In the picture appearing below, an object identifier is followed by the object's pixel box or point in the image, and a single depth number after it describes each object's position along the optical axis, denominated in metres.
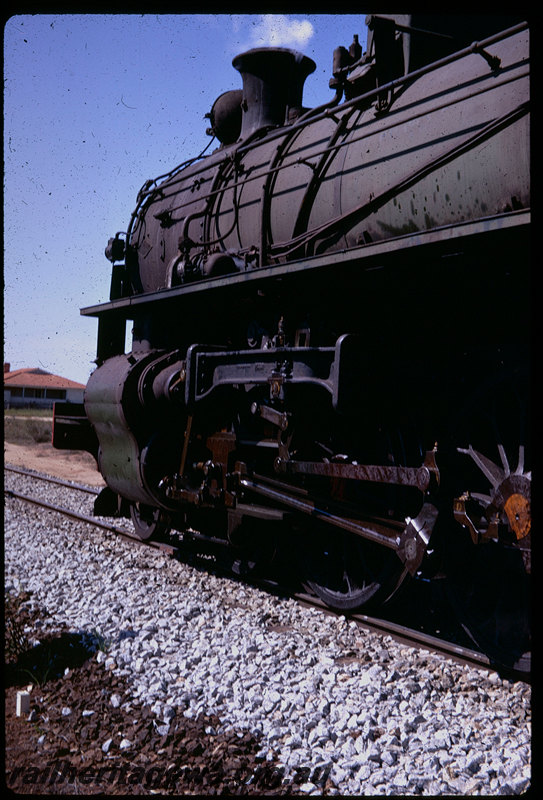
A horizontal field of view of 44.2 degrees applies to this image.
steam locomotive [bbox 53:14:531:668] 3.44
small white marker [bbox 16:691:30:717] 3.24
